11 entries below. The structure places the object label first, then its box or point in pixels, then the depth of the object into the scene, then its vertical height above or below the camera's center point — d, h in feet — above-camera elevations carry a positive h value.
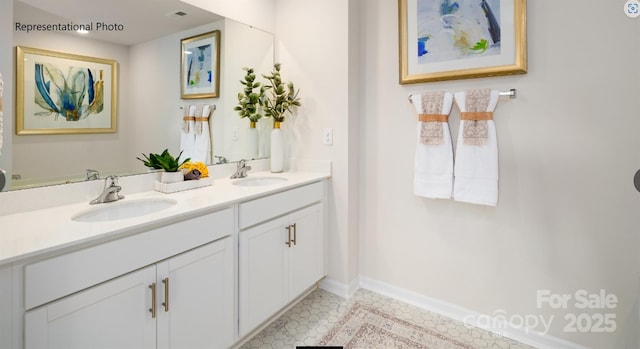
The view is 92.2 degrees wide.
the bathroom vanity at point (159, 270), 2.97 -1.20
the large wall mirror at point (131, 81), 4.38 +1.77
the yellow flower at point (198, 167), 5.88 +0.15
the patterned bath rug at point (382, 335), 5.62 -3.07
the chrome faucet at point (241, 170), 6.91 +0.11
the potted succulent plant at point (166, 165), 5.48 +0.17
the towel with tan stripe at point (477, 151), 5.62 +0.45
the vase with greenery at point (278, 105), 7.56 +1.75
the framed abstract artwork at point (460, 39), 5.47 +2.63
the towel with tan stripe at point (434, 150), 6.11 +0.49
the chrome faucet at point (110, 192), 4.65 -0.27
